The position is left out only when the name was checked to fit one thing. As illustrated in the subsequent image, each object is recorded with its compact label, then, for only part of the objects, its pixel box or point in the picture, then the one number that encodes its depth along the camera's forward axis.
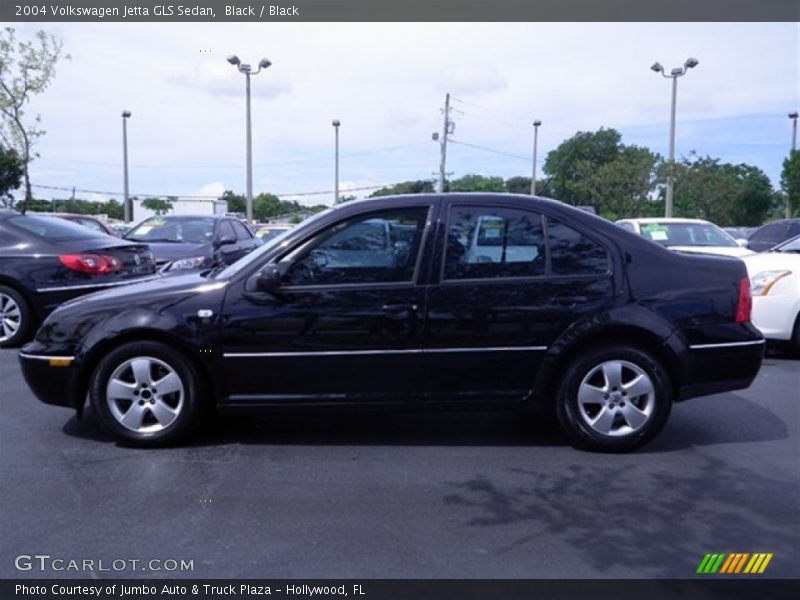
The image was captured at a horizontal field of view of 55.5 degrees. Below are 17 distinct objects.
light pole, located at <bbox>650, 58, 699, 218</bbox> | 22.03
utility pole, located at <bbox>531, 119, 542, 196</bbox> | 25.43
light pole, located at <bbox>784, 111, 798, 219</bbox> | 38.97
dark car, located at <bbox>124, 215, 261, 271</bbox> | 11.41
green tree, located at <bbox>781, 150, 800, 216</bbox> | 41.31
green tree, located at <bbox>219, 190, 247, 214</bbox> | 70.12
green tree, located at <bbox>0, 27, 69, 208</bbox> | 15.42
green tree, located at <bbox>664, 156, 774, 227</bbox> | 30.91
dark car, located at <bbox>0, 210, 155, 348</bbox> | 8.39
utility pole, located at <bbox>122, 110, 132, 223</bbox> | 30.25
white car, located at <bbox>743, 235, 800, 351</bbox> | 8.05
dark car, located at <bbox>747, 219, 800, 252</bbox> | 17.44
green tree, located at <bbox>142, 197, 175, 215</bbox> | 63.45
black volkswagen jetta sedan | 4.86
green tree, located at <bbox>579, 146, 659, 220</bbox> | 28.92
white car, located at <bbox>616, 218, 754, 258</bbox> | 12.48
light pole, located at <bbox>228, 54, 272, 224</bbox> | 23.30
